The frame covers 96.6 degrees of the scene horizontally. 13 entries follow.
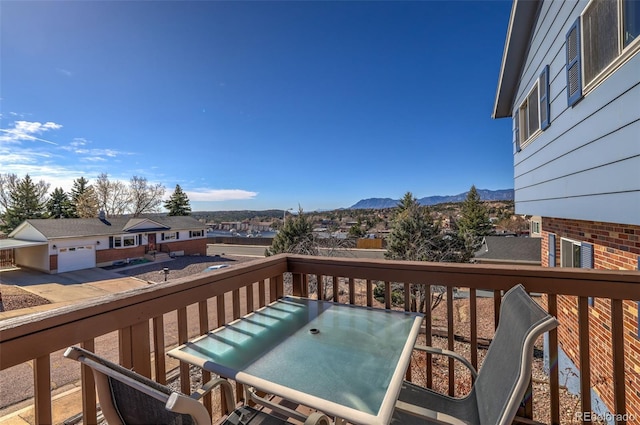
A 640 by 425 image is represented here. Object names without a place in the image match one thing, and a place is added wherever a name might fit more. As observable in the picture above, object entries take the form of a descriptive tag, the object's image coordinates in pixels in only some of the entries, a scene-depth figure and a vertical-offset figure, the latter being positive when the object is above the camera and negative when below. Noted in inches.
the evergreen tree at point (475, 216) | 839.1 -22.5
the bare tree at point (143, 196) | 1137.4 +85.5
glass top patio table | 41.0 -26.4
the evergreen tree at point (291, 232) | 511.3 -35.3
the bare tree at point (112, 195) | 1044.5 +83.1
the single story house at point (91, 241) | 633.6 -58.6
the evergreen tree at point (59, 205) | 1039.0 +49.8
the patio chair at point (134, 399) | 27.3 -19.0
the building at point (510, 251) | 428.0 -69.5
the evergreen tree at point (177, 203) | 1296.8 +58.8
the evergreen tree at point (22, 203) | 928.9 +55.0
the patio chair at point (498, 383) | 37.8 -26.6
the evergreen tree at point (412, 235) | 369.7 -34.9
